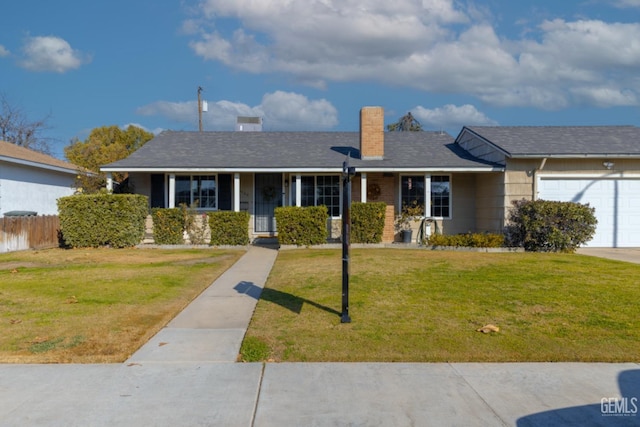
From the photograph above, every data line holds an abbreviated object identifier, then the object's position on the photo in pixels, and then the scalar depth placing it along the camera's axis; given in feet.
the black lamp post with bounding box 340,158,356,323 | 20.72
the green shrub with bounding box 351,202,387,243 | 48.83
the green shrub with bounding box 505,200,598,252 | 45.52
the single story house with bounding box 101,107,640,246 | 49.83
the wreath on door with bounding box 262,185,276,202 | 58.95
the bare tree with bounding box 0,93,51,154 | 115.65
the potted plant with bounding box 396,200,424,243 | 55.26
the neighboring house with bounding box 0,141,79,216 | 54.49
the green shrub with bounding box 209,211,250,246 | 49.93
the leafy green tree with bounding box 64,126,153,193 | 106.52
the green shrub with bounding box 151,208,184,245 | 49.98
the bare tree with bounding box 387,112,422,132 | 119.54
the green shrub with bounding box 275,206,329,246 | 48.19
